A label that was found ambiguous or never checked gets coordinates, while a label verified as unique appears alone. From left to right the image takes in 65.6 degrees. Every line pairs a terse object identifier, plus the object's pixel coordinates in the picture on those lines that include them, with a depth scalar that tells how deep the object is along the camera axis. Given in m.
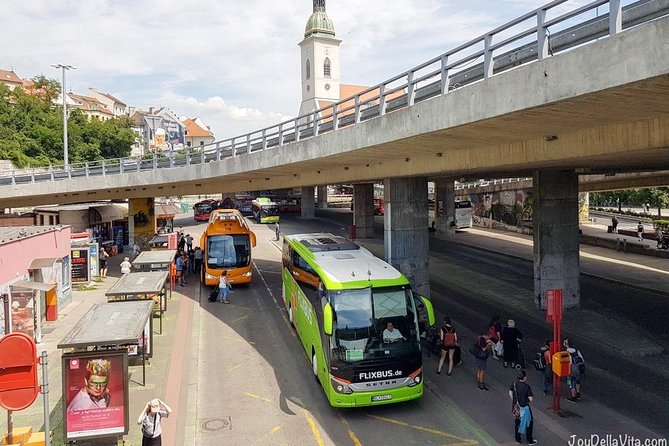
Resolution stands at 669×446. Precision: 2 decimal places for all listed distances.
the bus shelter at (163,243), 31.67
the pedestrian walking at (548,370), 12.66
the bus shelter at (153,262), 22.70
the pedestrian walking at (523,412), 10.11
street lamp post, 46.44
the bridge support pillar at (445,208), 48.53
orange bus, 25.44
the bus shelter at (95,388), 9.95
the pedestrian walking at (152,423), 9.38
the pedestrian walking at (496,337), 15.24
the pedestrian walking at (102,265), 30.31
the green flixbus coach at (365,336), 11.48
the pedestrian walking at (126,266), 26.29
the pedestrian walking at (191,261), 31.63
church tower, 99.56
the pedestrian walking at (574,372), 12.23
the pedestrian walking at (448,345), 14.12
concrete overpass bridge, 7.73
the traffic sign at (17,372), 7.62
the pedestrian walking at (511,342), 14.31
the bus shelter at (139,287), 15.71
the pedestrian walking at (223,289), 23.17
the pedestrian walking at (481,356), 12.91
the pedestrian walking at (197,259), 30.33
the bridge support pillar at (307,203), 64.19
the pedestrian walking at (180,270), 27.66
